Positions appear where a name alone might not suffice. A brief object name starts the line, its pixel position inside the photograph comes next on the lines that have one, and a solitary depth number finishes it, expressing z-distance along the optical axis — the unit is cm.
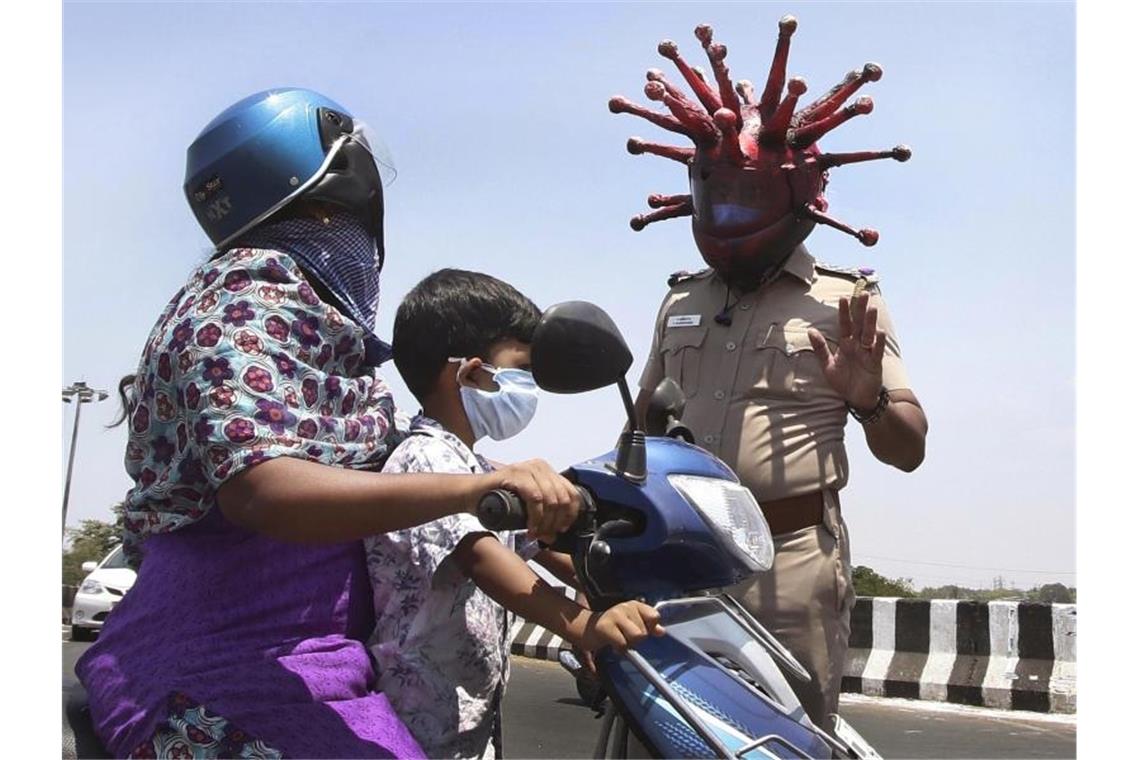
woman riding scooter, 197
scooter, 209
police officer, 369
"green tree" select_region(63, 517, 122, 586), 2599
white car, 1480
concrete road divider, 948
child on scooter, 215
